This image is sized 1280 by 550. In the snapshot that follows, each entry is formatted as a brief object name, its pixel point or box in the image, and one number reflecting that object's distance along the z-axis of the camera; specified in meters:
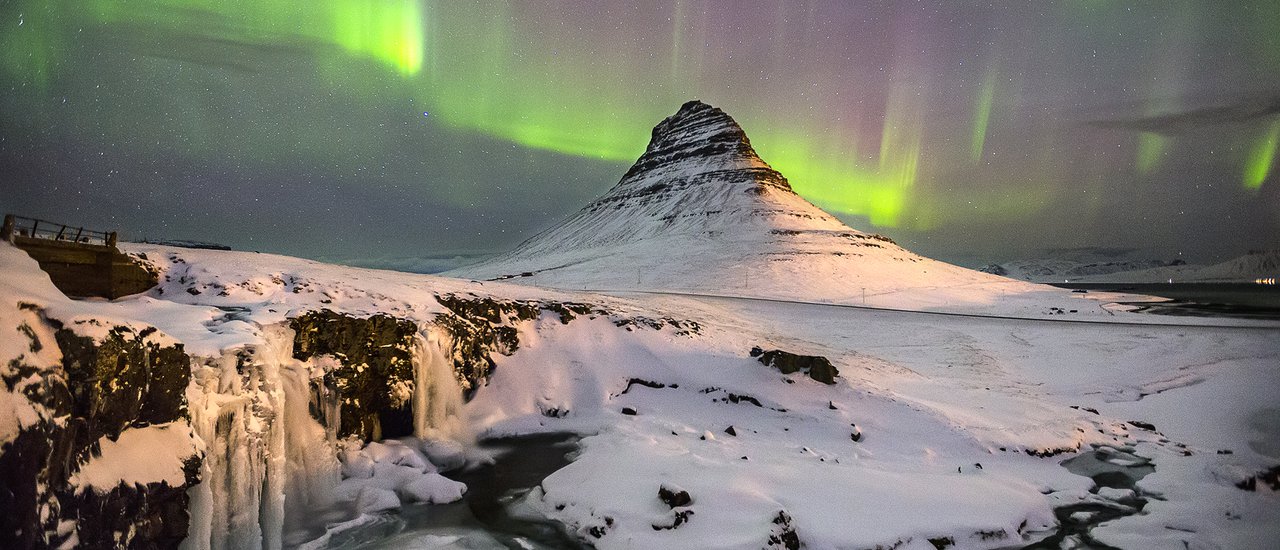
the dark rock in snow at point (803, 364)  25.08
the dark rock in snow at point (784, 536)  11.33
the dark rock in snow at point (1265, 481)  14.54
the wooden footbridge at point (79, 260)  13.19
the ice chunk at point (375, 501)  13.40
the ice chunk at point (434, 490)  14.31
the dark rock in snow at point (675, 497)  12.92
